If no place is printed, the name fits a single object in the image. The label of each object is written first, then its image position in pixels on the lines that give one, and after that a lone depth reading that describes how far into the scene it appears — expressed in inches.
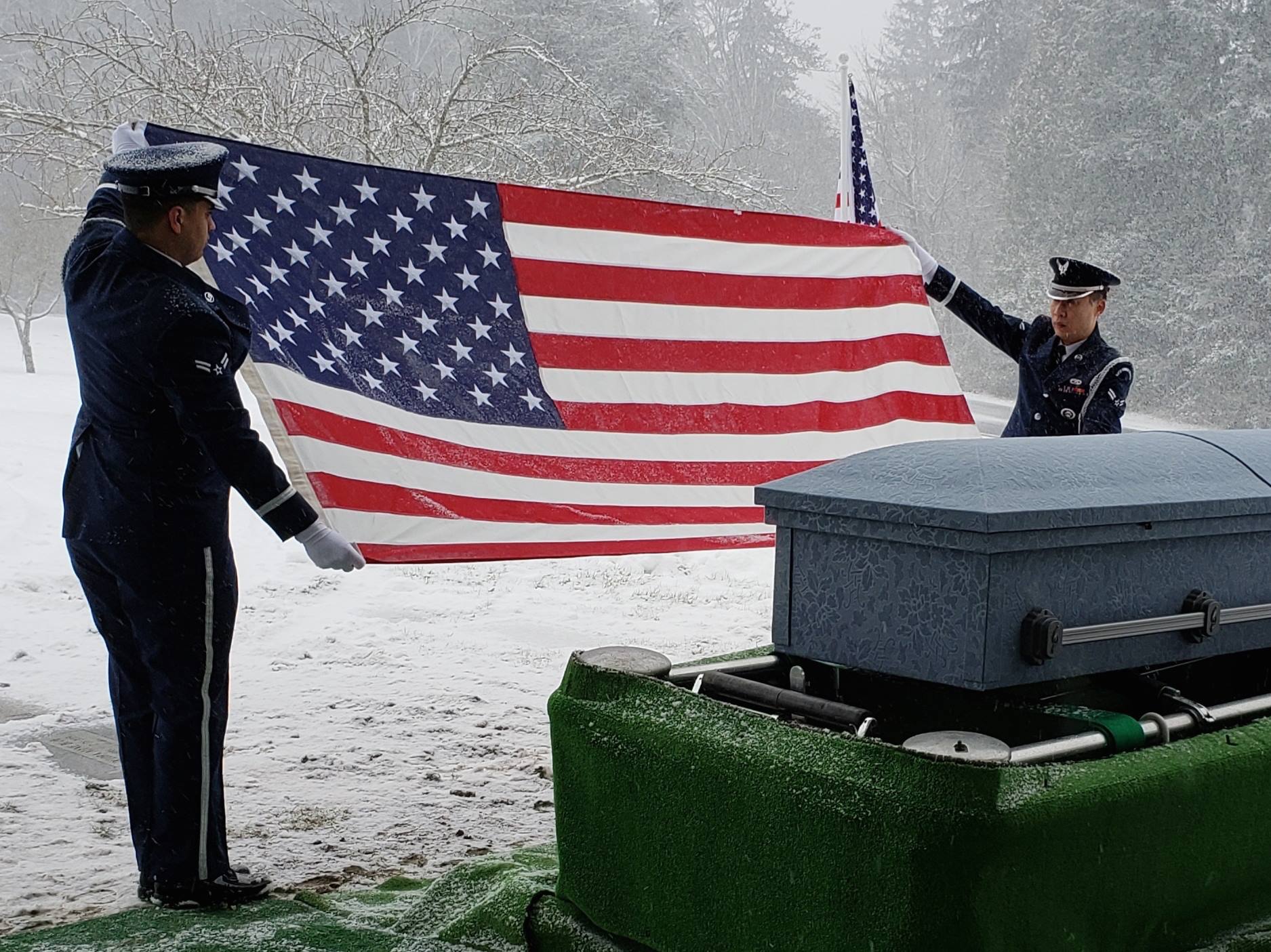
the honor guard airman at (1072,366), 137.9
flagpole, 182.5
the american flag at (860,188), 186.1
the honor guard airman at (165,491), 108.3
